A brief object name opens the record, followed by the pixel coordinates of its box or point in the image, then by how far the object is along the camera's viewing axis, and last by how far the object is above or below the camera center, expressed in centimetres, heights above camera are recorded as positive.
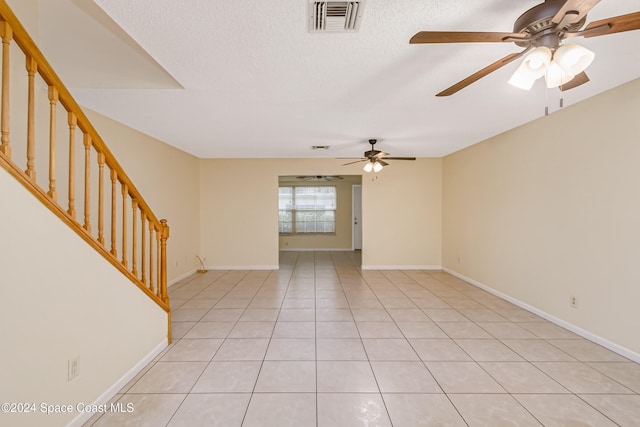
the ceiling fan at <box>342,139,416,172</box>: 432 +92
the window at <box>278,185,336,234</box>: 896 +28
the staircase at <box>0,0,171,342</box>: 131 +45
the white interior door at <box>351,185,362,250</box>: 888 -11
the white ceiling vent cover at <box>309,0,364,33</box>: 143 +111
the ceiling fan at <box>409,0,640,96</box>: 119 +85
